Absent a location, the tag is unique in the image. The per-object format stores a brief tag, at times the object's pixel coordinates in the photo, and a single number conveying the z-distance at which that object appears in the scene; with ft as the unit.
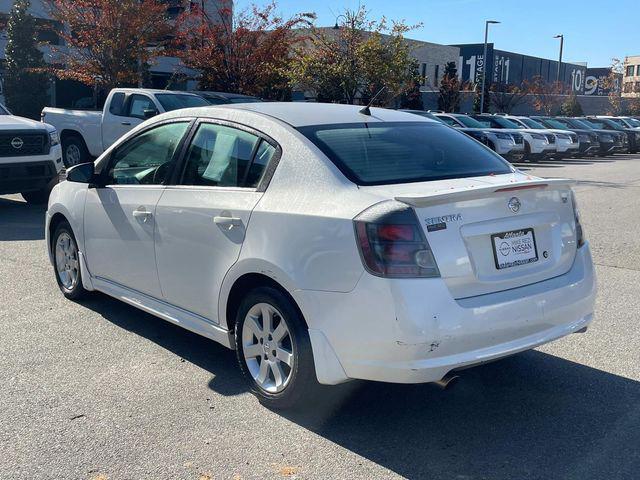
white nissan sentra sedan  11.83
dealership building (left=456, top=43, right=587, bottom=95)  200.13
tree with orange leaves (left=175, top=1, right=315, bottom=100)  71.87
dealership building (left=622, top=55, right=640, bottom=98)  359.99
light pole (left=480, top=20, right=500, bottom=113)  145.51
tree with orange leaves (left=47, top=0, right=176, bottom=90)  63.29
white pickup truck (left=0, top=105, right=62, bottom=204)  35.86
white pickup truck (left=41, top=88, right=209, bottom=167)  48.75
